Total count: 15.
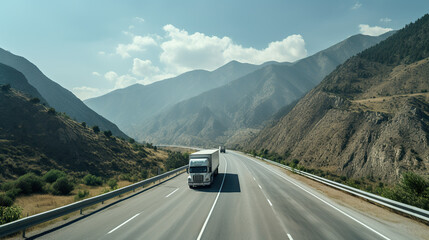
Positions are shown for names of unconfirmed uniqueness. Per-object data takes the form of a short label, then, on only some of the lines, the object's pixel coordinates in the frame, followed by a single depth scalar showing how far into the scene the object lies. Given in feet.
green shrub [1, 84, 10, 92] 139.27
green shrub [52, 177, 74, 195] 58.90
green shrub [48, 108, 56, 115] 136.05
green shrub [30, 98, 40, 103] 140.26
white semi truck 58.34
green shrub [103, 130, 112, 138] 157.07
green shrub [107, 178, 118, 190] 69.00
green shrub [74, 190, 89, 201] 50.42
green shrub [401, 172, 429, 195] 40.97
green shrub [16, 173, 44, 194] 55.88
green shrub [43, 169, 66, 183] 71.82
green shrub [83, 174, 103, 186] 78.18
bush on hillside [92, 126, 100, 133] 155.39
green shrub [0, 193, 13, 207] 40.73
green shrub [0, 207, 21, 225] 29.01
